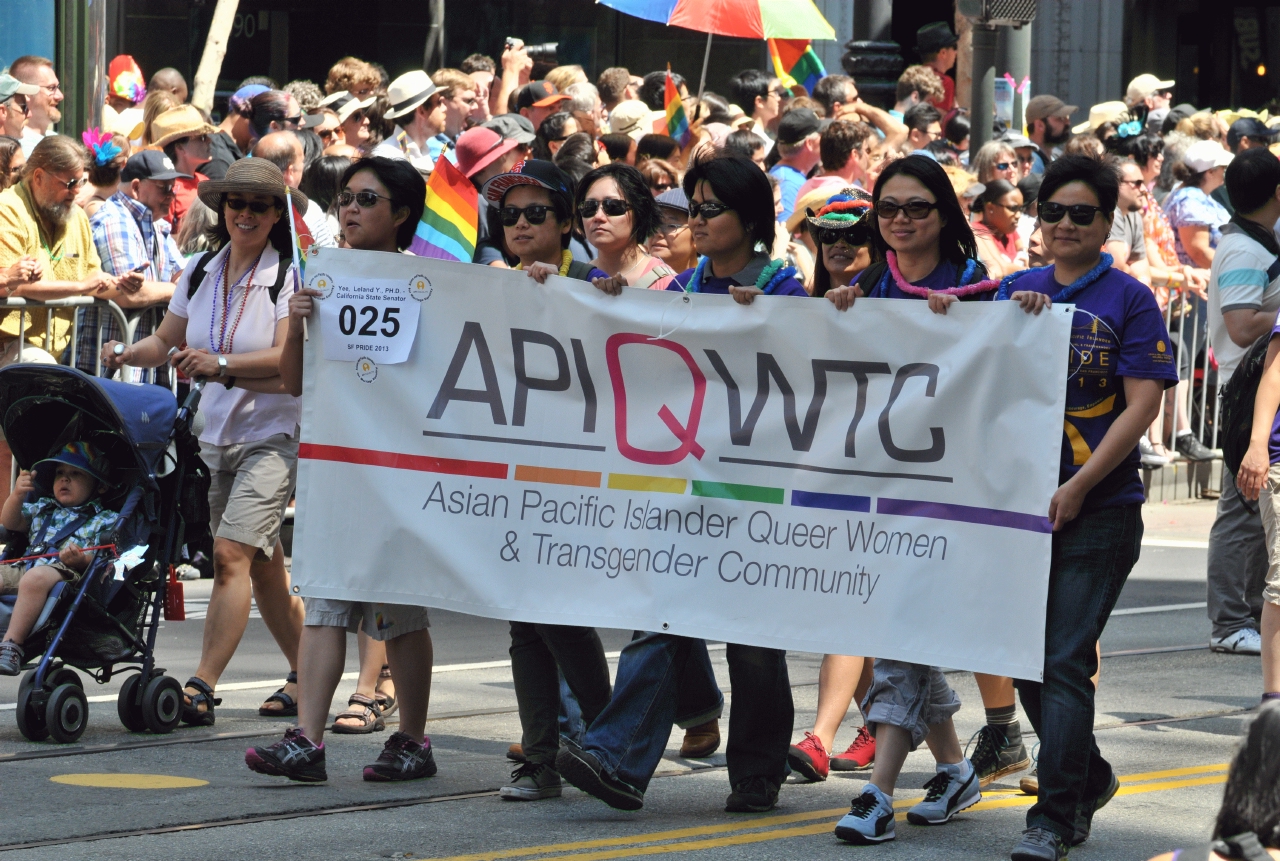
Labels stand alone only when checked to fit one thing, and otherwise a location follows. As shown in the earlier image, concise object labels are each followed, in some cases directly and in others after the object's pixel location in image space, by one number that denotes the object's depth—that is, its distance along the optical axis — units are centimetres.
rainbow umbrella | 2709
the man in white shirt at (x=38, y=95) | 2480
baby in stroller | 1455
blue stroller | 1433
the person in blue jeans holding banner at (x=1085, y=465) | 1122
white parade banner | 1179
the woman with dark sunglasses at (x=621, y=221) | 1339
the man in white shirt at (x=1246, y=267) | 1653
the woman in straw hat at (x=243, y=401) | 1493
